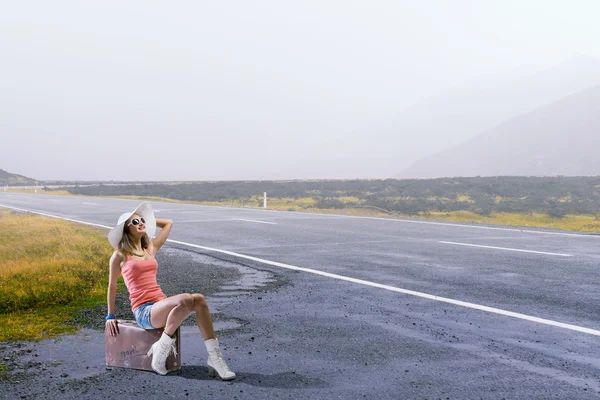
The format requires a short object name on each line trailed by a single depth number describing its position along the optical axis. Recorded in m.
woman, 4.67
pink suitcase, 4.85
